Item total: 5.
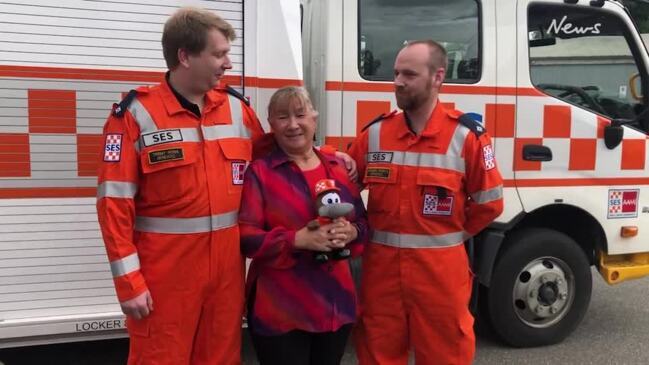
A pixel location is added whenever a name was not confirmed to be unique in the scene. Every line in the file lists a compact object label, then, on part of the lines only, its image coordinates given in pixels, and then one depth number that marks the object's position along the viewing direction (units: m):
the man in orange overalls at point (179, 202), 2.04
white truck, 2.77
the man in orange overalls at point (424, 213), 2.34
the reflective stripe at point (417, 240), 2.37
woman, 2.19
